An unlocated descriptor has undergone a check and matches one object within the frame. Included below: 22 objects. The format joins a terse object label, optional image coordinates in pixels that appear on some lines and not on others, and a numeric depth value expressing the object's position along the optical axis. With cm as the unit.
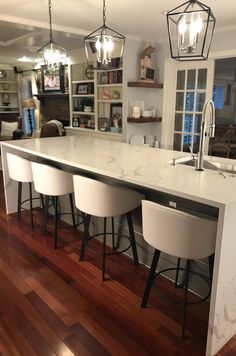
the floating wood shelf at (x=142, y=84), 456
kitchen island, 151
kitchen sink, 221
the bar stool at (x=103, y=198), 210
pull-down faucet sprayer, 204
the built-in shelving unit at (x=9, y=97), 875
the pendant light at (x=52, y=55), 275
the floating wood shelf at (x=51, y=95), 672
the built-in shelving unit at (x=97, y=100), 507
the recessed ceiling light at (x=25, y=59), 749
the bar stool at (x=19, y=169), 303
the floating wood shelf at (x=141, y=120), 468
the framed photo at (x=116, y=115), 507
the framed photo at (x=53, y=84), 660
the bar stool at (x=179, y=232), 155
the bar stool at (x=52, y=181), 259
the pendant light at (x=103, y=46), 237
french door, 451
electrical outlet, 207
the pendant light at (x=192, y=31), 170
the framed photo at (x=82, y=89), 577
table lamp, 789
